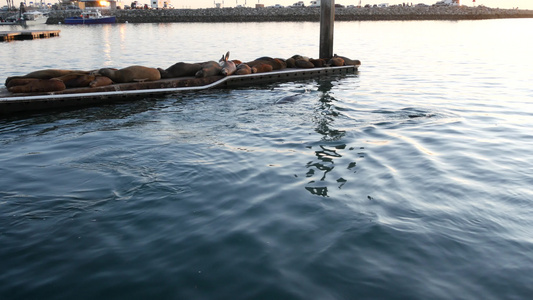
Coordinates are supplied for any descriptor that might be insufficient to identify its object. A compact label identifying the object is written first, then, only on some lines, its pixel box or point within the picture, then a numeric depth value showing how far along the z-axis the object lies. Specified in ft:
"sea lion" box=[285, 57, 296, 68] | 59.95
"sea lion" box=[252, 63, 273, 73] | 54.34
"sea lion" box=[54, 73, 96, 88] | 40.24
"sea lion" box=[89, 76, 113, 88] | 40.43
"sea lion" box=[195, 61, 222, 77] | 48.32
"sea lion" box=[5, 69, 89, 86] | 40.29
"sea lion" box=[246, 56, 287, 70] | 56.79
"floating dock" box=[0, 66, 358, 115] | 36.35
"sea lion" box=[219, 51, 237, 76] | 49.87
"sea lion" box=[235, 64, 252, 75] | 51.52
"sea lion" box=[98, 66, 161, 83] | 43.68
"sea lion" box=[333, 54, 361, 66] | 65.52
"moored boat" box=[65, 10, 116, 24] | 280.61
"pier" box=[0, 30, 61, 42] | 135.24
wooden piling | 62.75
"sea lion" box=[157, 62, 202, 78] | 48.42
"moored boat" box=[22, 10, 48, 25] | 230.27
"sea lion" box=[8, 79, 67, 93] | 36.99
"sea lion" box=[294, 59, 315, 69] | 59.24
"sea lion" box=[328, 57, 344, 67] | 63.26
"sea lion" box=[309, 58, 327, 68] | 61.31
